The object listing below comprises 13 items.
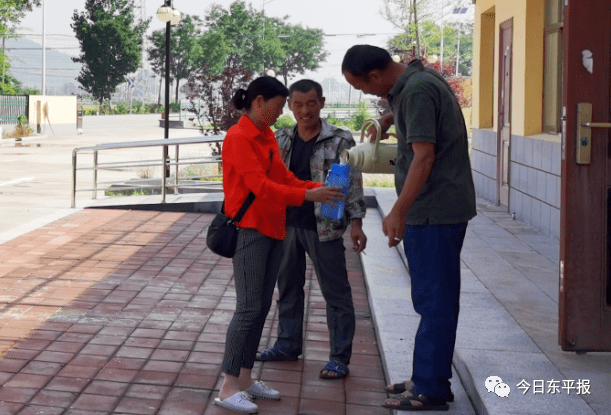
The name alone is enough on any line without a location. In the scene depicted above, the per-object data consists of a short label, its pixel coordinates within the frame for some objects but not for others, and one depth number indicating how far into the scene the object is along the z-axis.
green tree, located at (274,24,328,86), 96.06
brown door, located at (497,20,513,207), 11.48
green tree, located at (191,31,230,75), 67.00
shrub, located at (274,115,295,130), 43.18
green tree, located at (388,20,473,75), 25.73
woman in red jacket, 3.90
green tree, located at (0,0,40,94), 39.14
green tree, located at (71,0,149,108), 67.25
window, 9.54
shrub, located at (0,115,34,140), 34.03
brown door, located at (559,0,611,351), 4.19
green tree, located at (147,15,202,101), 69.62
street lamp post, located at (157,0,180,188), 17.47
